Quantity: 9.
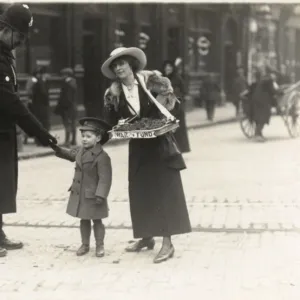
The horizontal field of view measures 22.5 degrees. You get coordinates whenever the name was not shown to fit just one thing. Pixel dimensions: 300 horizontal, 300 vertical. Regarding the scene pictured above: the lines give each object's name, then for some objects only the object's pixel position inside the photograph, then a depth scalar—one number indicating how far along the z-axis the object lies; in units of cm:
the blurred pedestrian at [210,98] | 2483
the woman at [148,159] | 633
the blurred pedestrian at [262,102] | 1766
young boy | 630
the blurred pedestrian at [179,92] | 1315
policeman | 638
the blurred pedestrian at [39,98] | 1694
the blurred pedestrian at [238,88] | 2683
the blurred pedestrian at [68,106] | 1698
